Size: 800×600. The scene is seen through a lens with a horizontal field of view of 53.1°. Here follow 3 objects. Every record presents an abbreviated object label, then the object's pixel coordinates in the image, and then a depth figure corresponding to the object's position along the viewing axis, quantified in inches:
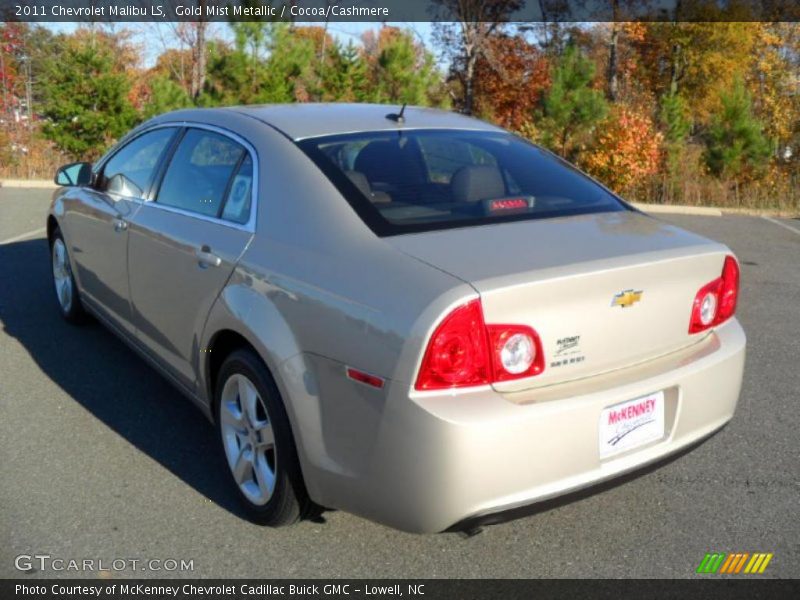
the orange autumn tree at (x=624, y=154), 644.1
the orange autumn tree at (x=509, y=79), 1477.6
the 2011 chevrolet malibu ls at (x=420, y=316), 95.0
